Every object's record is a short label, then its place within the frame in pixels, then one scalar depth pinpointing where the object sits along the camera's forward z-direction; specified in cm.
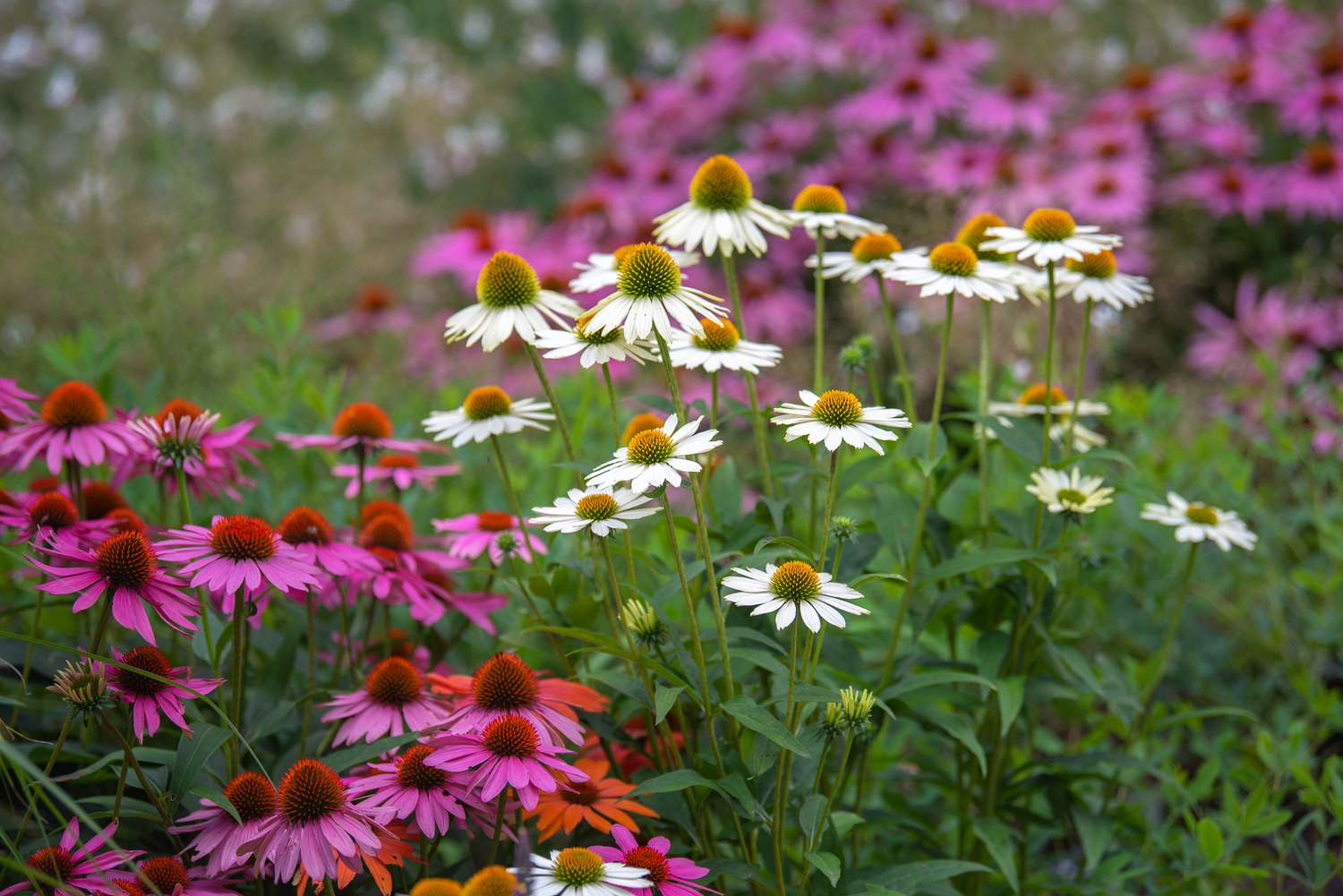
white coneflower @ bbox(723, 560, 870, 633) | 238
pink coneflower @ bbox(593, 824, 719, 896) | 236
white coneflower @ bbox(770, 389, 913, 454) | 240
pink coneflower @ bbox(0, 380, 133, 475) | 254
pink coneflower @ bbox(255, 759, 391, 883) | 236
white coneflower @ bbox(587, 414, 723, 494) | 237
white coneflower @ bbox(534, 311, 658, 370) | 243
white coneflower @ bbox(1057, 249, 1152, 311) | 258
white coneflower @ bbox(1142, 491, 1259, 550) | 262
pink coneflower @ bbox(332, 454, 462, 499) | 266
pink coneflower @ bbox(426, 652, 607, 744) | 243
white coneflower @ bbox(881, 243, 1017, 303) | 250
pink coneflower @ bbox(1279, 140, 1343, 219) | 465
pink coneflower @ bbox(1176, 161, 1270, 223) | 480
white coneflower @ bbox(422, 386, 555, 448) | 252
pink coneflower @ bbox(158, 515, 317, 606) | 241
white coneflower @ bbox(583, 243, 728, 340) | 241
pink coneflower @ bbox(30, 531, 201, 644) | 241
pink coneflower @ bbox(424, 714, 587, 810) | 238
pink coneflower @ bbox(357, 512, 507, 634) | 255
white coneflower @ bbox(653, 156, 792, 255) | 252
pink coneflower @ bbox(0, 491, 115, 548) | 248
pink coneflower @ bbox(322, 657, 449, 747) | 247
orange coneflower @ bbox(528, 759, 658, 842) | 243
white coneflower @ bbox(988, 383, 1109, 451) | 265
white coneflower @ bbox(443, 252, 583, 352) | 248
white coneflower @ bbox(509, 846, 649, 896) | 232
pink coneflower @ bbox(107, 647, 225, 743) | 241
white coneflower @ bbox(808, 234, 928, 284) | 257
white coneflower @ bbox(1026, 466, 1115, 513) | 255
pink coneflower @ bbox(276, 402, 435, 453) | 263
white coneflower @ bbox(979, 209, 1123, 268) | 251
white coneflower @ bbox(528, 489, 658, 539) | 241
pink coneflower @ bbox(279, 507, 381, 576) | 250
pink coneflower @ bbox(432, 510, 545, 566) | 257
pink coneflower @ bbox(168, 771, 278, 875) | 238
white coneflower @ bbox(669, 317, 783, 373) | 248
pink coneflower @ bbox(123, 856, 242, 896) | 237
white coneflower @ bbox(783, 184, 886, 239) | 255
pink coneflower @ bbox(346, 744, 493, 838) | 239
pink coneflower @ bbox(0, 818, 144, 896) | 235
